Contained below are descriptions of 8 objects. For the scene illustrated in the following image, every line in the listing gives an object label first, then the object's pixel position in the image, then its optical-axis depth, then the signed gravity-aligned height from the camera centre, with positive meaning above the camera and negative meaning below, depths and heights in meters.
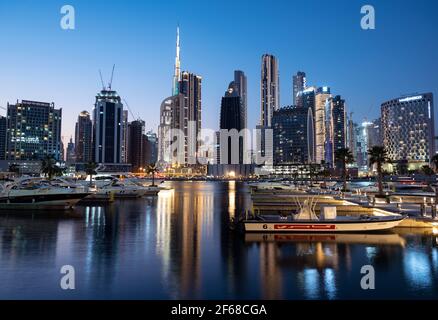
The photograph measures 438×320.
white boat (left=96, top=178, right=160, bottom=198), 68.28 -2.00
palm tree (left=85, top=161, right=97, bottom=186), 93.65 +3.78
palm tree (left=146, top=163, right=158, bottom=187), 130.23 +4.60
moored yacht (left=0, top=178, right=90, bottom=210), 46.31 -2.29
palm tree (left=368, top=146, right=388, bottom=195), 63.61 +4.42
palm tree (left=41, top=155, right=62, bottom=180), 95.72 +3.65
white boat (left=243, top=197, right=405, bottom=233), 29.00 -3.60
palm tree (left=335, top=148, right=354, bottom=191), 87.69 +6.04
